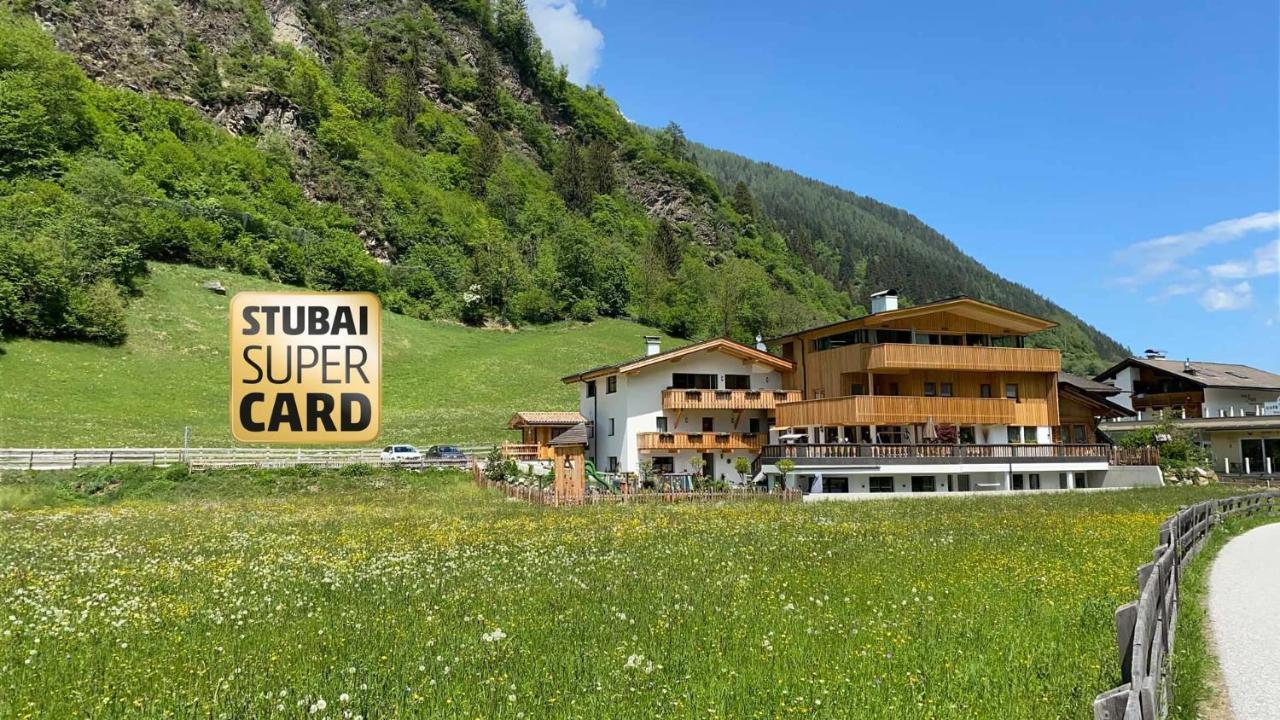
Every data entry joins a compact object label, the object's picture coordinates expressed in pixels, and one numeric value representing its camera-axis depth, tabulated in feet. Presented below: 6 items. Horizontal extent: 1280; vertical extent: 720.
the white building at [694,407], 154.40
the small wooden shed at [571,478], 104.50
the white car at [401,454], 160.57
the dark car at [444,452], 172.04
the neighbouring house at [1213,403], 192.75
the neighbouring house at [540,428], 174.91
